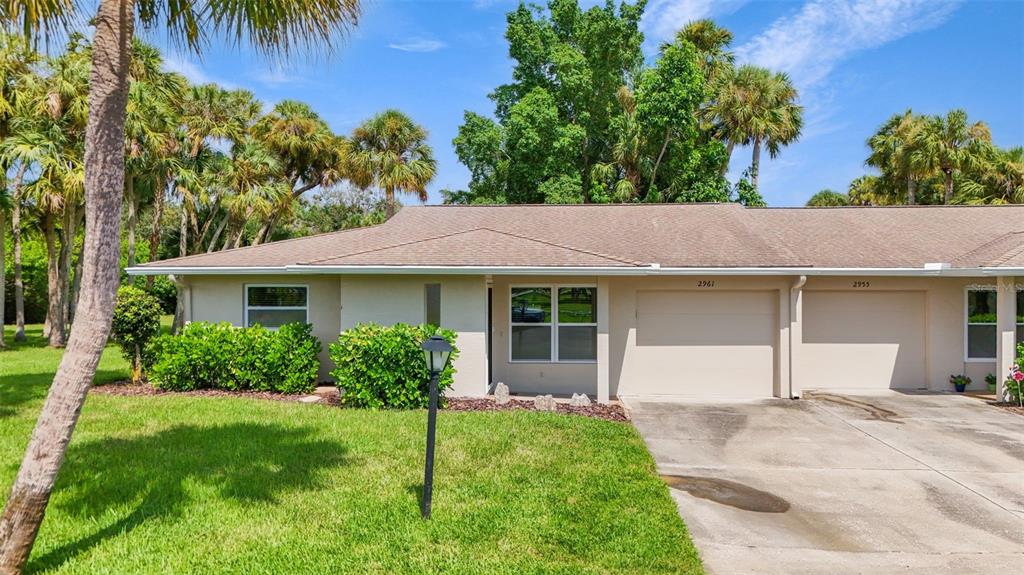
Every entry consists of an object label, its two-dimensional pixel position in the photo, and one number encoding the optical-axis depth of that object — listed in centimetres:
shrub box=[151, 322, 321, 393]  1020
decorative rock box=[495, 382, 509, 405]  952
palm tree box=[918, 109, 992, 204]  2252
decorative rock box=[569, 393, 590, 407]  943
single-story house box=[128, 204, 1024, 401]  984
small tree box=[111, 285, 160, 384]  1050
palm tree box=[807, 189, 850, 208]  3888
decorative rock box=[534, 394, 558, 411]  910
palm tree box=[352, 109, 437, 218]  2423
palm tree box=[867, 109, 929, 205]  2327
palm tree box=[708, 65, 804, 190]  2394
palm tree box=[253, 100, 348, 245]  2512
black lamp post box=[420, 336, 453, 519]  475
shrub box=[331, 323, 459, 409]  880
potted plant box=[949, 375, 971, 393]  1093
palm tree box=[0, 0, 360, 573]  358
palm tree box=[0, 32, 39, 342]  1606
